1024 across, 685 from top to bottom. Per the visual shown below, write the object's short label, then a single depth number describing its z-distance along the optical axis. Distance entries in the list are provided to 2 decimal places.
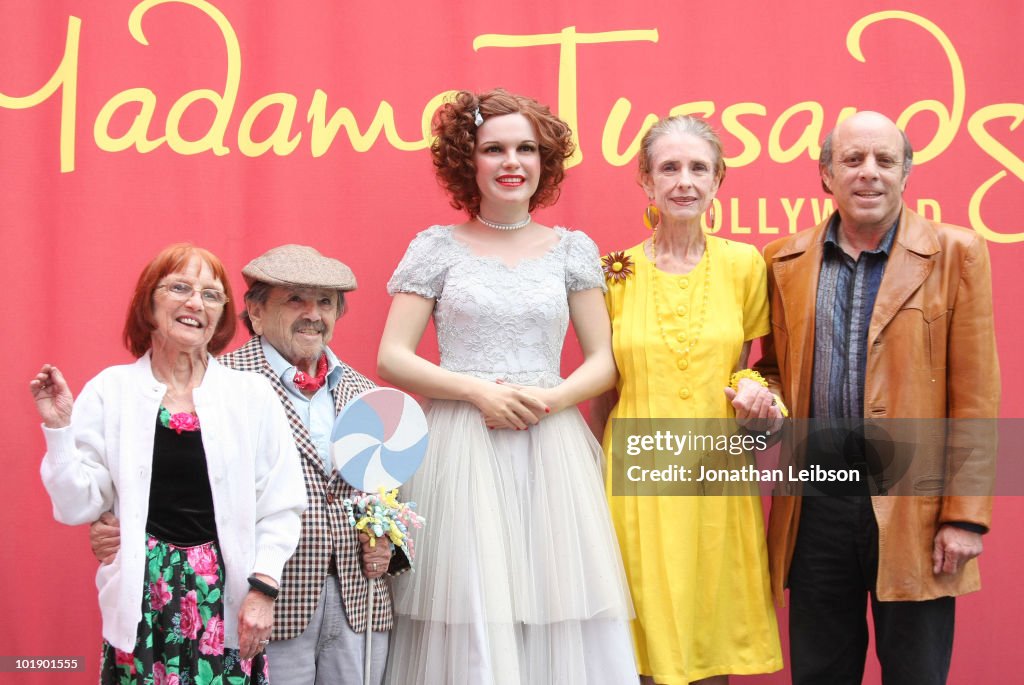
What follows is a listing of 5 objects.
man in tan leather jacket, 3.17
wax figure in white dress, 3.18
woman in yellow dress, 3.35
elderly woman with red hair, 2.60
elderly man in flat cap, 2.93
